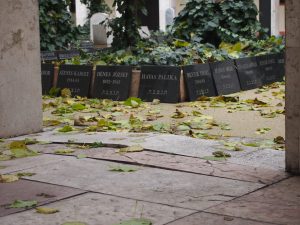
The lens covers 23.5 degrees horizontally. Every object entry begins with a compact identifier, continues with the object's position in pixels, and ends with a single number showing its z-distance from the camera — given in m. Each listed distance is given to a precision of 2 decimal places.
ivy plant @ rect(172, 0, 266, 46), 15.20
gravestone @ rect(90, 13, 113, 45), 28.84
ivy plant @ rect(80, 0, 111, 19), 34.50
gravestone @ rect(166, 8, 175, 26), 31.21
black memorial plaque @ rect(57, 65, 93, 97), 11.72
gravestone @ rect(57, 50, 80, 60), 16.31
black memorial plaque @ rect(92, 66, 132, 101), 11.21
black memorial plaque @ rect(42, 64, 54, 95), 12.25
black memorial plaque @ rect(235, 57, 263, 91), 12.11
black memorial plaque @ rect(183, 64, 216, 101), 10.91
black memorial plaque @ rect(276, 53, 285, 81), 13.18
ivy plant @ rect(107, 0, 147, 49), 13.59
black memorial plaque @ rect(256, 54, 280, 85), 12.76
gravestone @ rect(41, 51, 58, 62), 15.81
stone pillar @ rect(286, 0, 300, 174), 5.38
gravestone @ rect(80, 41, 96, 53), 19.58
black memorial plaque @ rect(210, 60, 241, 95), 11.48
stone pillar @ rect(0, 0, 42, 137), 7.57
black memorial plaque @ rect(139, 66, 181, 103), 10.80
